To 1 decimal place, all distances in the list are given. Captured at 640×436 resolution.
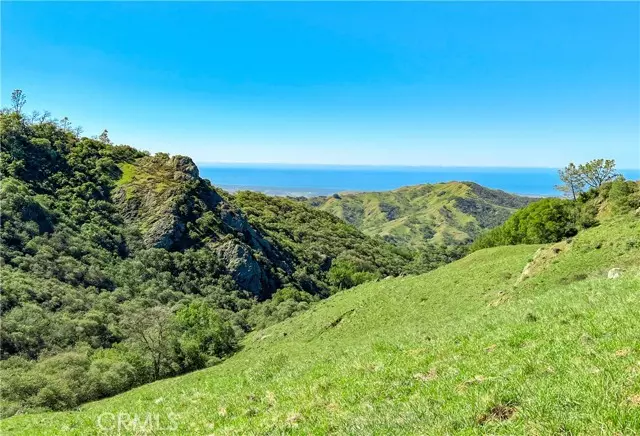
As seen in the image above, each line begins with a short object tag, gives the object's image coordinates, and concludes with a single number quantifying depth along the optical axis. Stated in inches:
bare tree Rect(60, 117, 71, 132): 6707.7
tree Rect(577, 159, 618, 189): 3796.8
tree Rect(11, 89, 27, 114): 6314.0
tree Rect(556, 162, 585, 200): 3971.7
